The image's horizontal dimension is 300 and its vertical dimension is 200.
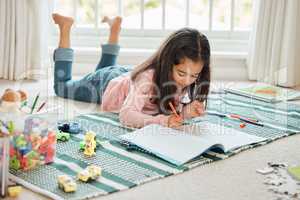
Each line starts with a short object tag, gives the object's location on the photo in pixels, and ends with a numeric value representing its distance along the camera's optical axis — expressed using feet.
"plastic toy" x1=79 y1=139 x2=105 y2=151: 7.90
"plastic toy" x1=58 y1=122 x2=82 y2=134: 8.58
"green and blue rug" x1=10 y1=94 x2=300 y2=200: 6.87
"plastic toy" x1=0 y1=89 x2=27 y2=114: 7.05
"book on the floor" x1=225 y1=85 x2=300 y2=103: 10.84
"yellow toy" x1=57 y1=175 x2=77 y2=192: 6.67
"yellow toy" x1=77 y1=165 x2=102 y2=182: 6.96
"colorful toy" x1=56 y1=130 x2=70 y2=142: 8.23
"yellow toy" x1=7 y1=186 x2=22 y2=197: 6.60
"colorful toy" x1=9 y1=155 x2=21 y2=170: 7.14
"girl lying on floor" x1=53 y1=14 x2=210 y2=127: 8.79
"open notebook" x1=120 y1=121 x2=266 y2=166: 7.69
